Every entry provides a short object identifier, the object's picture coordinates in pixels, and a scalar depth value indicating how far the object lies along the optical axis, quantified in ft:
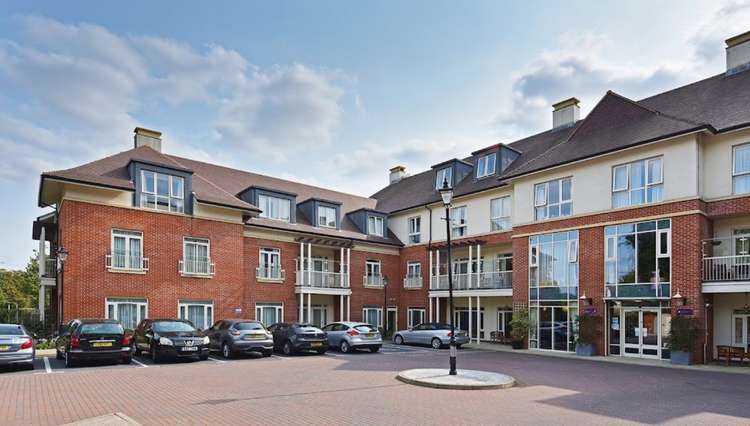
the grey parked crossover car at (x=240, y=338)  56.18
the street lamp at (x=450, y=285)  43.19
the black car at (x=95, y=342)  46.40
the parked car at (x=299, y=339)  61.36
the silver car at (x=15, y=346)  42.45
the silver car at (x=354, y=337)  65.62
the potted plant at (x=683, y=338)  55.77
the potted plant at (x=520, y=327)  73.77
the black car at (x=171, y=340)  50.75
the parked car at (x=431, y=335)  75.15
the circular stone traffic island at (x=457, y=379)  38.45
